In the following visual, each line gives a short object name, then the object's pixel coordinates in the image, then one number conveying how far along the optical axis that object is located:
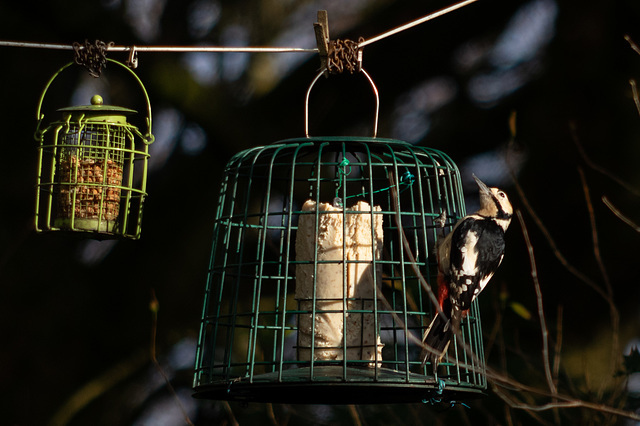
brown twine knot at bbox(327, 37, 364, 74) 10.28
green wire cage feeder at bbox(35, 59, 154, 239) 12.01
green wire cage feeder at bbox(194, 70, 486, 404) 9.60
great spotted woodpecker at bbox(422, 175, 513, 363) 11.69
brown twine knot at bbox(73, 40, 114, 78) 10.65
